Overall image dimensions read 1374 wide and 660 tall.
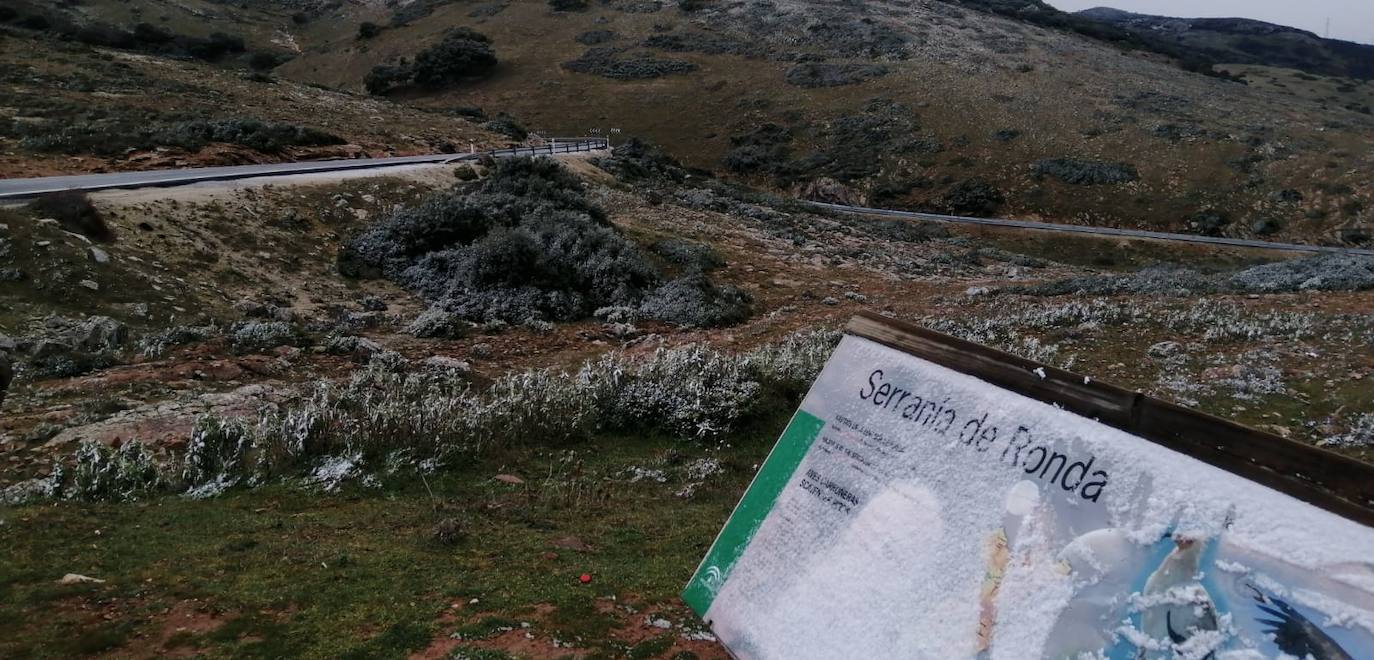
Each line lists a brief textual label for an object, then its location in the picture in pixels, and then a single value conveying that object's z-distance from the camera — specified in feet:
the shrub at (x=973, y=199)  133.49
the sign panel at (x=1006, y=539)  7.72
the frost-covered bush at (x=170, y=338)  34.42
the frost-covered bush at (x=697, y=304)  51.80
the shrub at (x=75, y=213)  43.14
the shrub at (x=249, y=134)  75.82
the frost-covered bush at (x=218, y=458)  24.73
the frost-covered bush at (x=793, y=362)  36.83
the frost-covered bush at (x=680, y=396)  32.99
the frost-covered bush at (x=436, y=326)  44.50
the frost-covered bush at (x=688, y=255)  64.23
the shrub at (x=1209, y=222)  125.08
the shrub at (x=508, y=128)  125.90
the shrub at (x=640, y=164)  101.40
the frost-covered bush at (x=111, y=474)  23.21
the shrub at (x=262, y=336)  36.85
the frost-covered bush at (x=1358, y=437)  31.22
